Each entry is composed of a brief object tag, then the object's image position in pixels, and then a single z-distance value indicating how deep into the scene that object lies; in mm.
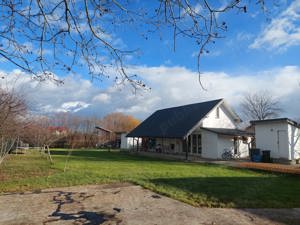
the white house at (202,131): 19222
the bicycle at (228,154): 18812
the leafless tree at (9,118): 8416
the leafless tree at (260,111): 42011
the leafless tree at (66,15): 2850
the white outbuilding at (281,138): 16141
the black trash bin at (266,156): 16698
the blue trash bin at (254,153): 17155
